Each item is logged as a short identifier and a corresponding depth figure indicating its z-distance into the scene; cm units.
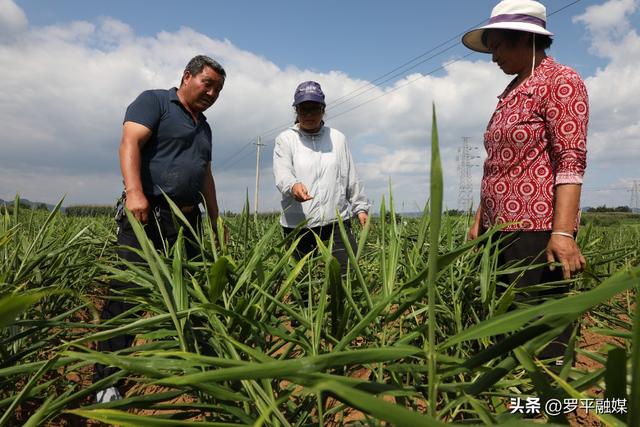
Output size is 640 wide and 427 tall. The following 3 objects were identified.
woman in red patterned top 127
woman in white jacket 225
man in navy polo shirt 168
